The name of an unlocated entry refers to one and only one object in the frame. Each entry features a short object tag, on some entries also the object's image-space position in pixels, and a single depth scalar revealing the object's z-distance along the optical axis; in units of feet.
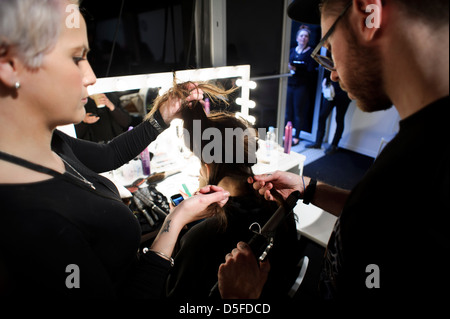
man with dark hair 1.53
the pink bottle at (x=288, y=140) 6.73
